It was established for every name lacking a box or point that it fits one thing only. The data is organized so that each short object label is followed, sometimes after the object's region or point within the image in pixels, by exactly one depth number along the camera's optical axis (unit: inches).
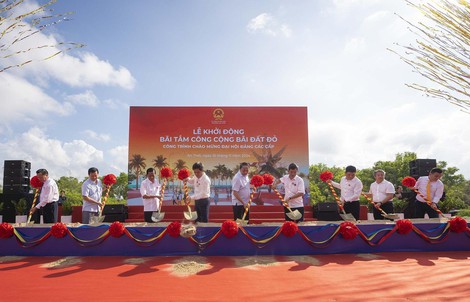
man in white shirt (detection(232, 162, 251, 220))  171.3
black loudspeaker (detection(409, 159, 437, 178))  302.2
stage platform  140.3
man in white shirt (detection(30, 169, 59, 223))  177.6
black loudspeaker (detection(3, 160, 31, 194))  309.6
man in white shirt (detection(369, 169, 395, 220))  186.9
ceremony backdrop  363.6
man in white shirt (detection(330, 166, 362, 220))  178.1
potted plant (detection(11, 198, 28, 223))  303.6
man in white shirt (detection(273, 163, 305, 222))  172.6
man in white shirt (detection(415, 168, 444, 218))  185.9
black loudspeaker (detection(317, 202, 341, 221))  300.7
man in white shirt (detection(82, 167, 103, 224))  172.7
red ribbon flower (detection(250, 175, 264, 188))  160.2
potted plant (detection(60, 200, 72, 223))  317.4
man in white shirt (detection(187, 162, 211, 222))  165.0
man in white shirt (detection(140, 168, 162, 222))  181.6
